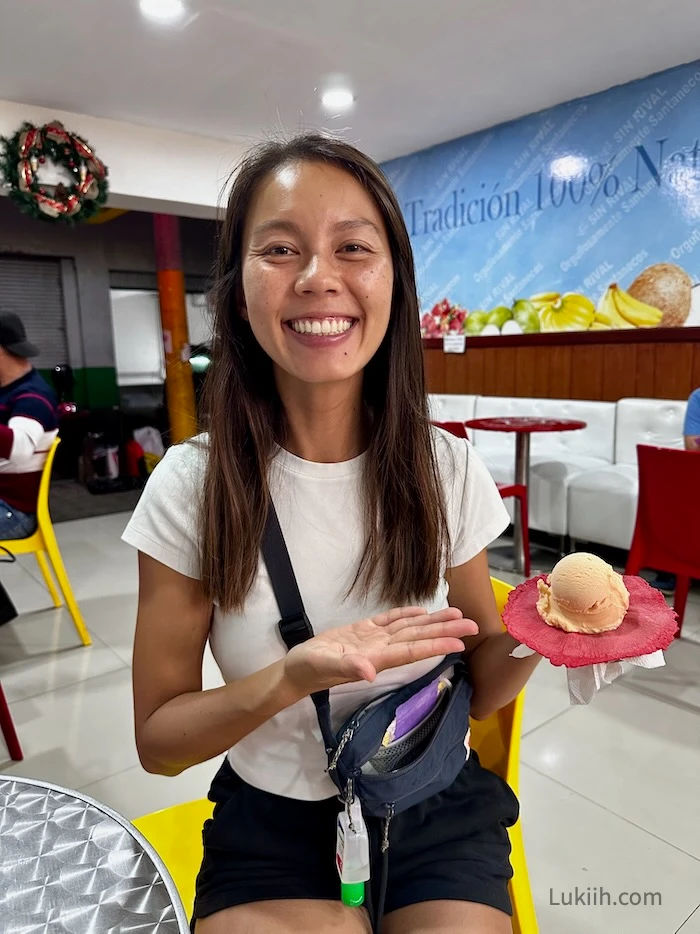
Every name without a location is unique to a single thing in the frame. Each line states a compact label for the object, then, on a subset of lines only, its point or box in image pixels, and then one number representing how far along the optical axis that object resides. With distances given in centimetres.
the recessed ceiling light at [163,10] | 331
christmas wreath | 444
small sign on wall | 584
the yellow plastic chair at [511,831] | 104
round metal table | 66
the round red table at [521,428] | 382
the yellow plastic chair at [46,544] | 298
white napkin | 79
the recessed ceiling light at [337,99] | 452
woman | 89
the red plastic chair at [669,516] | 248
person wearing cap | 289
